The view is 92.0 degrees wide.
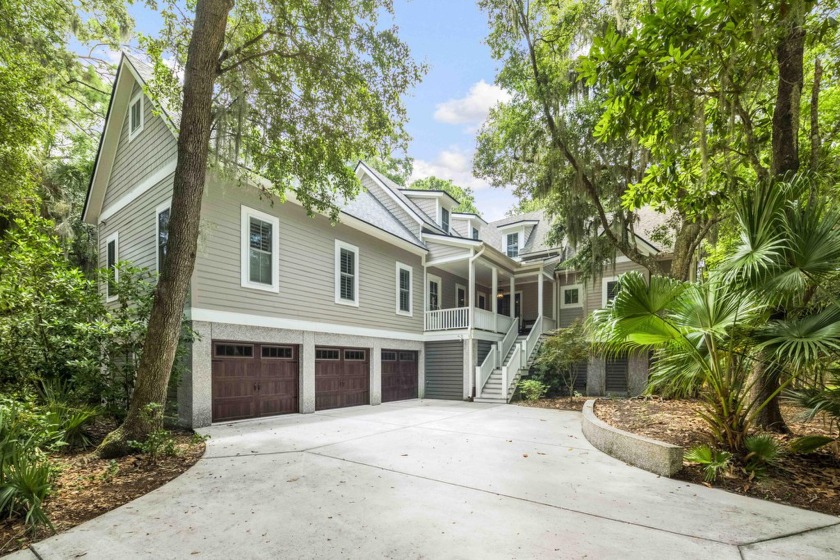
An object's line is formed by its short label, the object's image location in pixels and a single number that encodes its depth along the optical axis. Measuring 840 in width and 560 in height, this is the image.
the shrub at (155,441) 5.12
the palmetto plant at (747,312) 3.75
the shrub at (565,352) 11.27
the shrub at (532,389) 11.62
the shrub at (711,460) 4.26
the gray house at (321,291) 8.42
